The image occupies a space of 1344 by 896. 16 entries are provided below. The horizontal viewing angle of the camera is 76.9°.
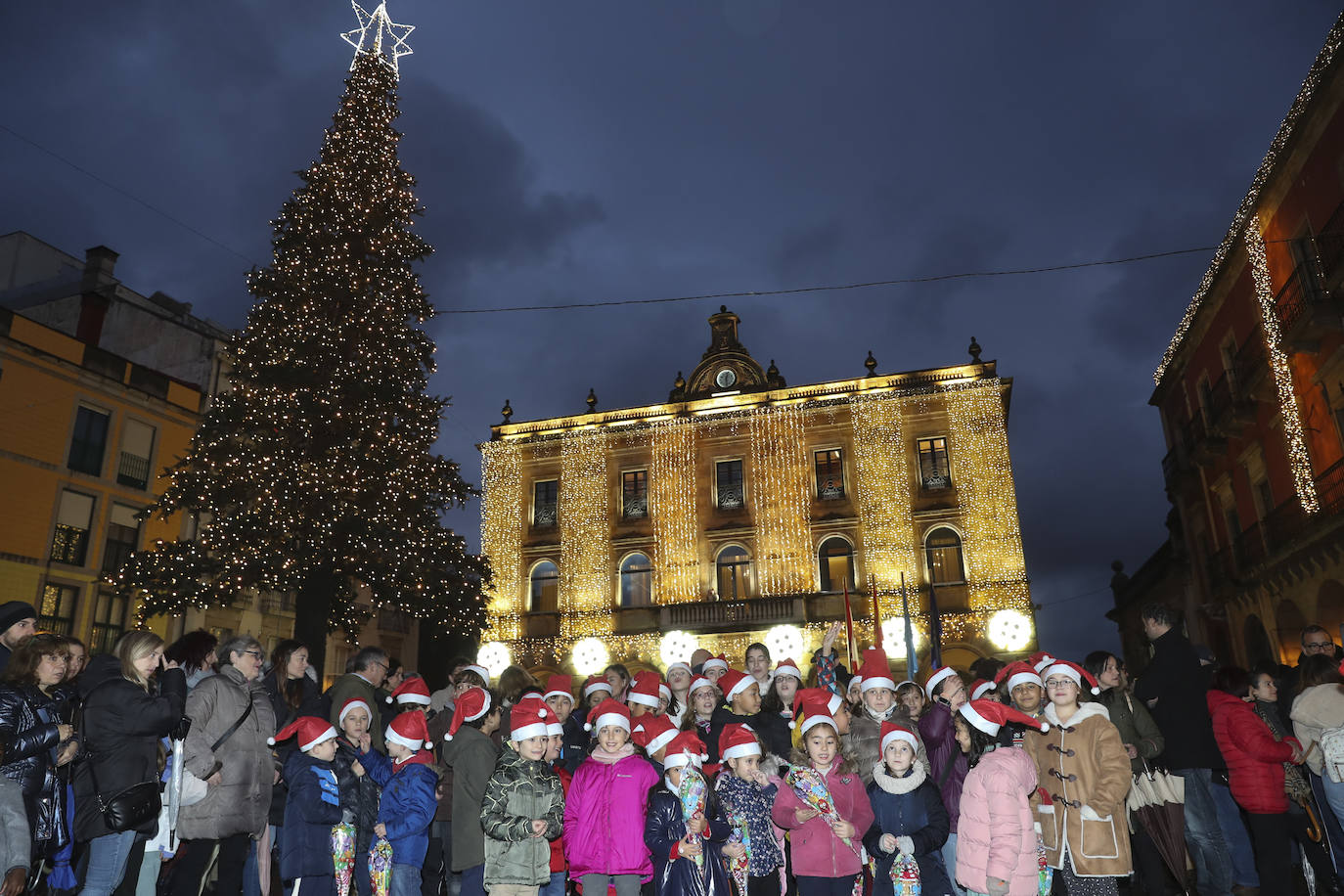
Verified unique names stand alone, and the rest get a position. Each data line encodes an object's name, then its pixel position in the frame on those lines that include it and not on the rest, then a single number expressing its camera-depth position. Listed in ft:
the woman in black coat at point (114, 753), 16.17
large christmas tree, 47.98
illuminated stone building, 90.38
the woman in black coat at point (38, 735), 14.40
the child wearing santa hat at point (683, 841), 16.35
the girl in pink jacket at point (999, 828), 14.89
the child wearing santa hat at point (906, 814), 16.07
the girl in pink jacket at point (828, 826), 16.63
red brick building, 52.90
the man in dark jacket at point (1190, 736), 21.04
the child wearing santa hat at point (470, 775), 18.75
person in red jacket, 19.74
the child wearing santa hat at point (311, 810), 18.48
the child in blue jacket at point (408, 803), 18.81
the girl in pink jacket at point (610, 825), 17.20
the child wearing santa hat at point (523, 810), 17.03
